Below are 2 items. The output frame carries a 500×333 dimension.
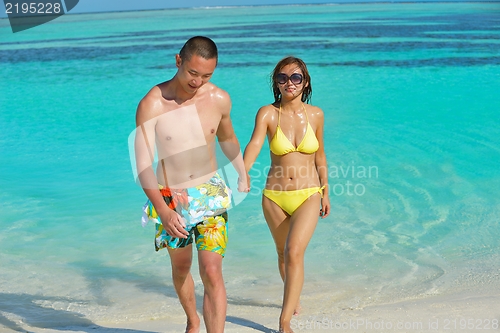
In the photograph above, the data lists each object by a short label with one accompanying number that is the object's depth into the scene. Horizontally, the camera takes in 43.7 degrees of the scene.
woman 3.90
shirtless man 3.12
